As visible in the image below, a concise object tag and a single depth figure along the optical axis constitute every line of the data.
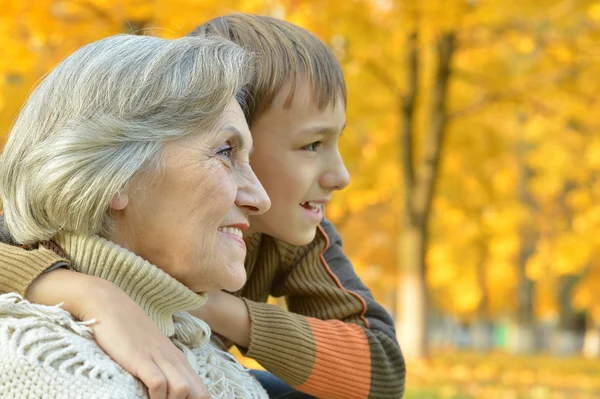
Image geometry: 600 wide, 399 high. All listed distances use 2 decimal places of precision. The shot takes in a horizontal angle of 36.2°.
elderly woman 1.64
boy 2.31
